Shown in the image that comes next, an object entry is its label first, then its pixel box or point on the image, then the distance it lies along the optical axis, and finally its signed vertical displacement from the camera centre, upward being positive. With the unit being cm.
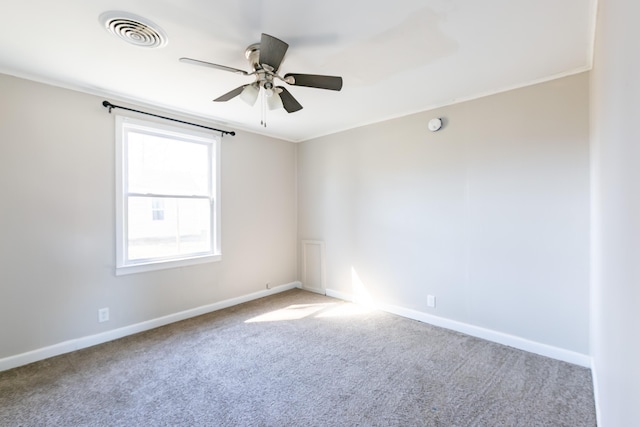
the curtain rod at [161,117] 291 +111
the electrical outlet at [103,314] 292 -103
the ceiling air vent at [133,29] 177 +120
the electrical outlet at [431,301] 334 -103
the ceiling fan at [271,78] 180 +97
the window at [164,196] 310 +20
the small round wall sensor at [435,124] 322 +99
